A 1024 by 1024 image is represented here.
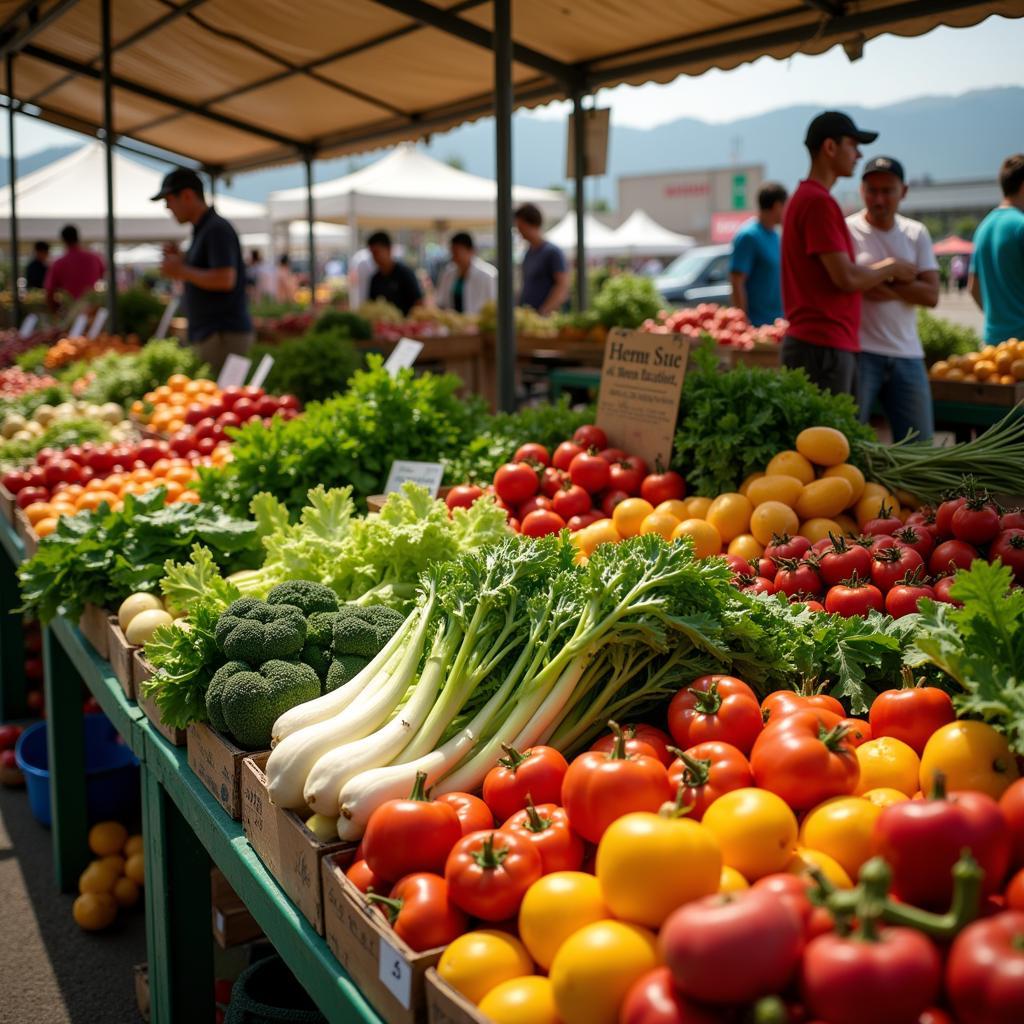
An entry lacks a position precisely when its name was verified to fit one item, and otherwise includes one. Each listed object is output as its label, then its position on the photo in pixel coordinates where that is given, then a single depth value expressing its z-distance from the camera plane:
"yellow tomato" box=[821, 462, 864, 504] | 2.75
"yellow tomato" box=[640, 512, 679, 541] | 2.73
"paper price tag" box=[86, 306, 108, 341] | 9.23
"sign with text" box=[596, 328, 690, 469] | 3.16
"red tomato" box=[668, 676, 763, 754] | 1.68
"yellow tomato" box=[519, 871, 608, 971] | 1.32
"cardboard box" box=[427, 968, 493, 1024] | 1.21
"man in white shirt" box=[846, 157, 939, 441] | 5.16
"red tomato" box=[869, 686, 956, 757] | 1.64
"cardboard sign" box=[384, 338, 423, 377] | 4.40
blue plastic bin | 3.78
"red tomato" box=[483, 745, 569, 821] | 1.65
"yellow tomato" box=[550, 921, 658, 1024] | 1.19
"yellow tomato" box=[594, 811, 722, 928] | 1.23
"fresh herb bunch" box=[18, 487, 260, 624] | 2.97
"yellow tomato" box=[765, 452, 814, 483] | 2.79
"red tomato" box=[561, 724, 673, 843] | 1.44
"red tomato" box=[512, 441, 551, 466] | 3.29
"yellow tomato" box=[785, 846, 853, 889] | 1.33
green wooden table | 1.67
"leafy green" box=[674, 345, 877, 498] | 2.92
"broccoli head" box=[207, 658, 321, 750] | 1.97
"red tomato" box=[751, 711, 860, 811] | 1.47
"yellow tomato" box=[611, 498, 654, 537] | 2.82
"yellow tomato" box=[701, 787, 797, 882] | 1.33
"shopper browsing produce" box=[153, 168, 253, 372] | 6.30
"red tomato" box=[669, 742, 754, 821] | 1.49
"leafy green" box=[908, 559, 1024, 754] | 1.45
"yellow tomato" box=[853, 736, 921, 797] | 1.57
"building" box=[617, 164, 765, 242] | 51.19
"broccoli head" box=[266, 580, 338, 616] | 2.31
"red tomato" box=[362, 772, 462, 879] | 1.52
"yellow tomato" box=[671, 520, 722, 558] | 2.64
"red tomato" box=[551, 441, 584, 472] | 3.27
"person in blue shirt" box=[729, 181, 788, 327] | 7.26
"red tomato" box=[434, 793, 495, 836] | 1.61
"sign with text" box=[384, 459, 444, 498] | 3.41
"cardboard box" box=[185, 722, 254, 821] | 1.98
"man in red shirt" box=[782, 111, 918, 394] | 4.42
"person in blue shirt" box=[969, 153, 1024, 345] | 5.53
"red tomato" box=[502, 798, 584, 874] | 1.48
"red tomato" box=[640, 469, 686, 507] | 3.01
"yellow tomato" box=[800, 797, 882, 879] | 1.37
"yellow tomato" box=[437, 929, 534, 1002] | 1.32
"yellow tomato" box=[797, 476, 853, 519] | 2.69
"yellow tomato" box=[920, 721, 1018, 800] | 1.43
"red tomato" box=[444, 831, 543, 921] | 1.40
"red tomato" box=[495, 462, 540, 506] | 3.15
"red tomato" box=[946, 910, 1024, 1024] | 0.98
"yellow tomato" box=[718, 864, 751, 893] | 1.27
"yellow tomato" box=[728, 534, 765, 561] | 2.62
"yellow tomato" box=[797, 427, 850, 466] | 2.80
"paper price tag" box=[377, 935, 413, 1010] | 1.34
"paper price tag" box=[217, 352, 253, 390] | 5.84
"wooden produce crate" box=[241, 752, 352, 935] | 1.64
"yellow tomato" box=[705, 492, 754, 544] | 2.73
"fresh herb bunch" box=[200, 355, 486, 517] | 3.54
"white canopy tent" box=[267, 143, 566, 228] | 15.00
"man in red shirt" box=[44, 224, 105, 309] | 12.52
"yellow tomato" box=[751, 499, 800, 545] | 2.61
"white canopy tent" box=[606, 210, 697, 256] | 29.44
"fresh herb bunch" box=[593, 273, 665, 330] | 8.08
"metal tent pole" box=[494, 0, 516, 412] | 5.16
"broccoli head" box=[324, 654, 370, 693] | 2.11
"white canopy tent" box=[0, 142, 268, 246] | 16.69
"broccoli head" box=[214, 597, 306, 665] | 2.09
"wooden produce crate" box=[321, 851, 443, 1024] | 1.34
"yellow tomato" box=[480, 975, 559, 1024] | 1.25
